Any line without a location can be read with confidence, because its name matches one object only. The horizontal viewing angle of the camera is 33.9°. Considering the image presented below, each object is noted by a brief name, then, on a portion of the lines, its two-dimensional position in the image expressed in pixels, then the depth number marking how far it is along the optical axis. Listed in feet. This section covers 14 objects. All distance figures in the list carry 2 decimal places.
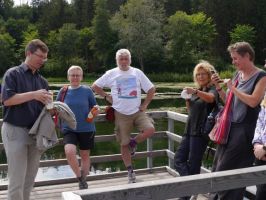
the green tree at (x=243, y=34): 173.37
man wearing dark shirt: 11.79
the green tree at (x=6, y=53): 180.86
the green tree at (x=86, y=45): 202.90
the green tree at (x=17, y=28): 226.21
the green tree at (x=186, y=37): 173.37
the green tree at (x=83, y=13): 238.48
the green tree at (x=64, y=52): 185.78
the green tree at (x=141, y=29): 172.04
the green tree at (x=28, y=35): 194.08
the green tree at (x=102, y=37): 192.72
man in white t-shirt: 16.29
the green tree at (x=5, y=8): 269.64
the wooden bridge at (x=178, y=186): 6.64
